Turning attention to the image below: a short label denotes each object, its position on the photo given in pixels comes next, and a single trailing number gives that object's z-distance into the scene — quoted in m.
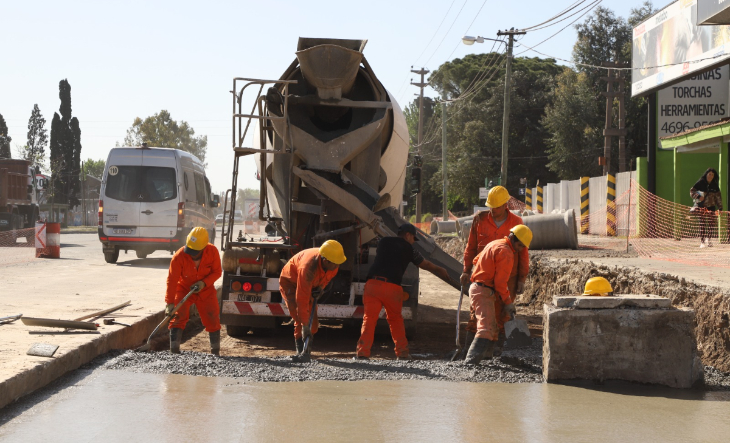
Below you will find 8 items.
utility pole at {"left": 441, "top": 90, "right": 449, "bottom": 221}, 46.29
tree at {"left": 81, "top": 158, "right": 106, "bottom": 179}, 120.44
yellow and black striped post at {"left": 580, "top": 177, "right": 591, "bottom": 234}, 30.20
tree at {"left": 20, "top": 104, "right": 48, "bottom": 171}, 79.75
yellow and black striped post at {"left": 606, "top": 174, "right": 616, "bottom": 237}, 26.47
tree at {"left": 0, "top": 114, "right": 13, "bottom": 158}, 67.06
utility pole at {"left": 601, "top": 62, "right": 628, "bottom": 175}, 39.34
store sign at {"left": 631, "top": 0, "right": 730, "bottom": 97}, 20.59
